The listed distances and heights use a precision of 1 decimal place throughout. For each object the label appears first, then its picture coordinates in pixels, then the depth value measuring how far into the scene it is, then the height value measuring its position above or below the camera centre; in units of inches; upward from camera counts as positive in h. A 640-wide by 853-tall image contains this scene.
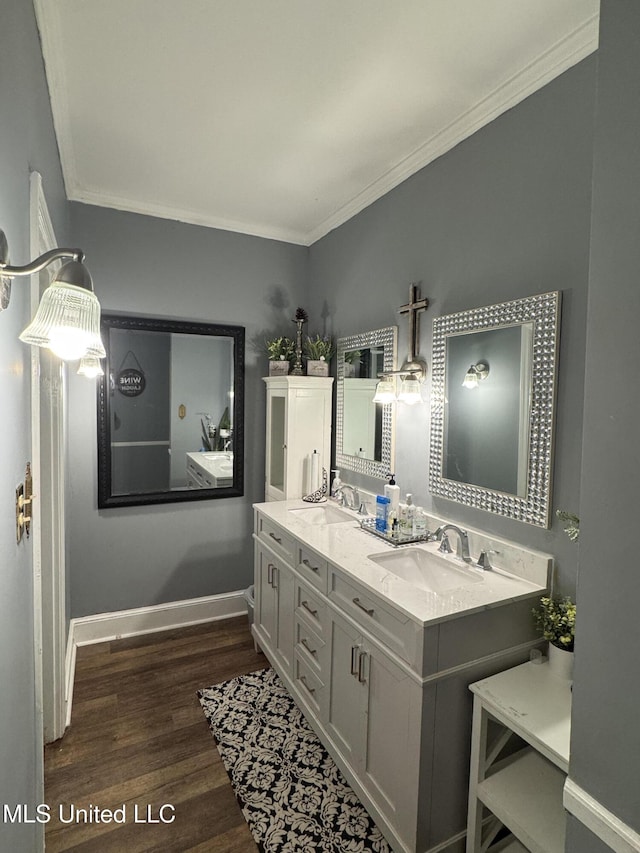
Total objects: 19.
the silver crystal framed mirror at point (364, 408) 96.0 -1.0
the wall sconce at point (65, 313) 29.9 +5.9
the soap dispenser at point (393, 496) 85.7 -17.6
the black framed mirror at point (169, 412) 108.9 -2.9
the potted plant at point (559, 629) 57.7 -29.4
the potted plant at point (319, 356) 115.0 +12.2
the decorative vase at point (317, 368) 114.7 +9.0
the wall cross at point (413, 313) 86.9 +17.9
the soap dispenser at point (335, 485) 109.7 -20.1
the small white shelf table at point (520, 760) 48.9 -45.9
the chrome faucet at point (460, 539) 72.9 -22.1
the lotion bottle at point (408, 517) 82.0 -20.8
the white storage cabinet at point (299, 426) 112.7 -6.0
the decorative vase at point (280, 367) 116.3 +9.2
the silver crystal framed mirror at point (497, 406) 63.8 +0.0
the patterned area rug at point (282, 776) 61.8 -59.4
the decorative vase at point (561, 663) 57.5 -33.3
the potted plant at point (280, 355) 116.4 +12.6
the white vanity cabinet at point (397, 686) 54.7 -38.7
